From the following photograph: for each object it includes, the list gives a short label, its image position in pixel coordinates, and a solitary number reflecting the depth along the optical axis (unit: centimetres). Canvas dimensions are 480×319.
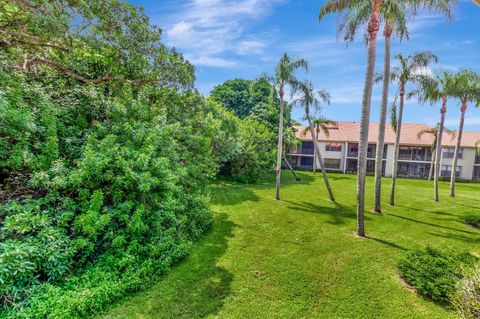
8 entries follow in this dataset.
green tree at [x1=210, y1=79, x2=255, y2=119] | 3526
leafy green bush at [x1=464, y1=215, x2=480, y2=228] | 1154
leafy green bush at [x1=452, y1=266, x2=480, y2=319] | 400
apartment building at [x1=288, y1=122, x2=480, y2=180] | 3225
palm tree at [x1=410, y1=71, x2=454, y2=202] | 1389
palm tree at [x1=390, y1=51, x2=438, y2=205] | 1307
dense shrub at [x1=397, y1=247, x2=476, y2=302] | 566
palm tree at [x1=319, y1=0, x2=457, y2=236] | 884
